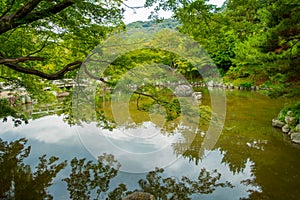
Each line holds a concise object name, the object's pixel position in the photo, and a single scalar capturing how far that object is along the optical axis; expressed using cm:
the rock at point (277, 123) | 583
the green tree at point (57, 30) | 210
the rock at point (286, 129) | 545
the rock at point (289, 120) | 539
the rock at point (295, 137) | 478
